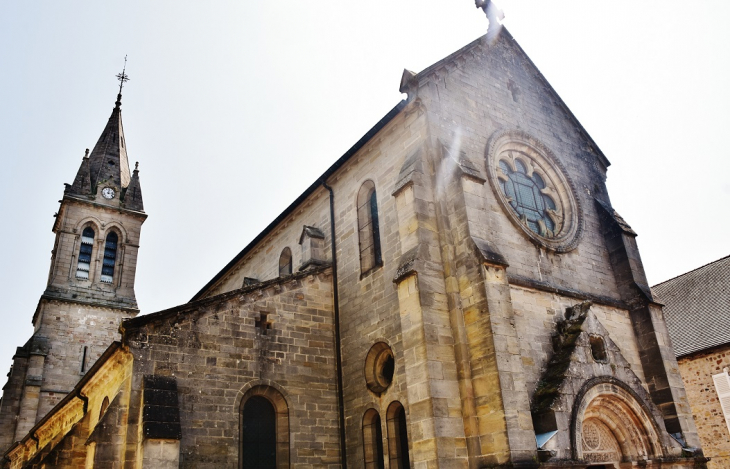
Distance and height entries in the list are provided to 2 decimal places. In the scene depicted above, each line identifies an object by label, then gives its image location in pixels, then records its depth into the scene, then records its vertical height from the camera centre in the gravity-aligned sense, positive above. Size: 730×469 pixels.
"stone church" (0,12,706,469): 11.74 +3.61
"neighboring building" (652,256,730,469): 19.92 +3.96
